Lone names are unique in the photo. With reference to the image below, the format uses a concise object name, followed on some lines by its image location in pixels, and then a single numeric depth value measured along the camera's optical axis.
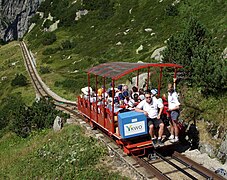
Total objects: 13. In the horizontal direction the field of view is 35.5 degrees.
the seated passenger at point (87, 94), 18.09
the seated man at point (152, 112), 13.12
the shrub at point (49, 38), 68.88
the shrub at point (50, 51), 63.44
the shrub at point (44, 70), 51.18
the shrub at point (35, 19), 94.56
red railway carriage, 13.05
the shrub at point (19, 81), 45.77
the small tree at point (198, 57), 14.76
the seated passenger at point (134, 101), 14.30
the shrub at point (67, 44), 61.58
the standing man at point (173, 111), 13.42
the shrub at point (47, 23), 78.46
